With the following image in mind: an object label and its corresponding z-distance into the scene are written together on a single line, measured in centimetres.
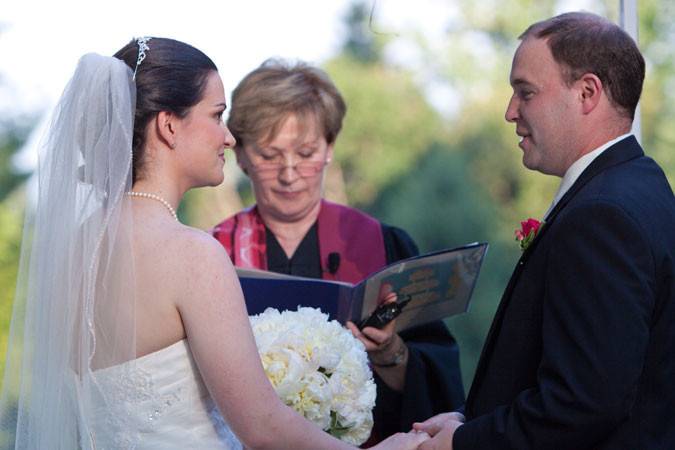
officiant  430
